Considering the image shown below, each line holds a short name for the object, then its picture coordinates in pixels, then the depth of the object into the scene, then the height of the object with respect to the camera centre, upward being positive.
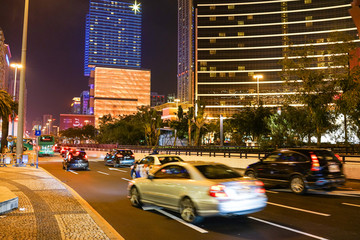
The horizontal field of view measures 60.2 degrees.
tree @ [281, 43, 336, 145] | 23.20 +4.40
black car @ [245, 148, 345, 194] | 11.55 -1.00
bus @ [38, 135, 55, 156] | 46.09 -0.58
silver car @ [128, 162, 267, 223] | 7.07 -1.18
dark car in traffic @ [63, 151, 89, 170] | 22.84 -1.51
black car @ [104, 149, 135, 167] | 25.53 -1.39
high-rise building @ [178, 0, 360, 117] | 122.44 +40.12
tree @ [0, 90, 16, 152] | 28.65 +2.82
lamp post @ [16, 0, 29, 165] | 22.25 +3.69
